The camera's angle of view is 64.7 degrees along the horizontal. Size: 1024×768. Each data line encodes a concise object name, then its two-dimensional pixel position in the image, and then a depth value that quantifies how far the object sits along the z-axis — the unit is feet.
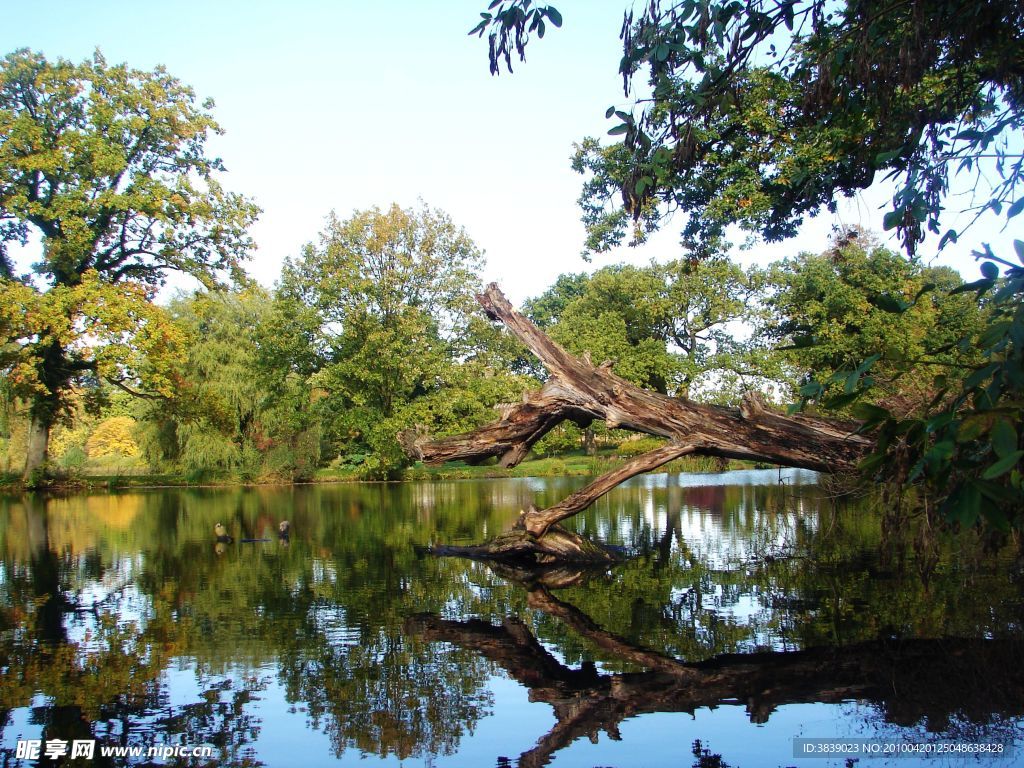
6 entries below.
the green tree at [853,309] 113.29
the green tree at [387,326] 121.19
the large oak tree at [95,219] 91.50
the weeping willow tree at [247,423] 121.08
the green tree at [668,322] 131.03
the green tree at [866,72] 15.37
